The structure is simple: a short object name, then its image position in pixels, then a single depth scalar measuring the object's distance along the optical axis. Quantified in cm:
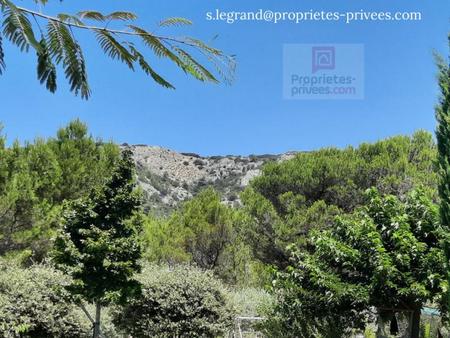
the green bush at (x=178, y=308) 1166
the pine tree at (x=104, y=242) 1037
